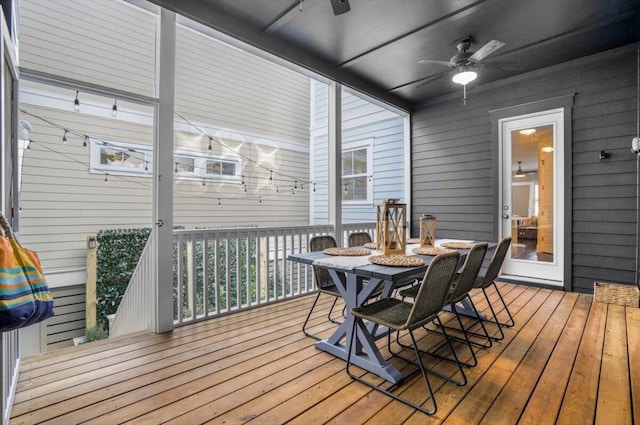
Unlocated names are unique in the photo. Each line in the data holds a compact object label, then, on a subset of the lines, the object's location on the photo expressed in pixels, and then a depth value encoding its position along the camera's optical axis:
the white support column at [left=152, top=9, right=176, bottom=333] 2.81
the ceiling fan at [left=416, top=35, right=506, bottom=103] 3.35
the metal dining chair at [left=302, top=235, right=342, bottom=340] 2.87
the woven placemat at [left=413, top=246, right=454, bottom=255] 2.74
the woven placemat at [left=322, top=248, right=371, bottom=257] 2.65
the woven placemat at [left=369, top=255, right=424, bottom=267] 2.21
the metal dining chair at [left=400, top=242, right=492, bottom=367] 2.32
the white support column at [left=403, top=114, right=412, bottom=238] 5.91
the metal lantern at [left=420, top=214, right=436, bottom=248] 3.09
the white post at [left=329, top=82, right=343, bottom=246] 4.36
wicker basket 3.64
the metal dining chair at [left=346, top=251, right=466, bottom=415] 1.85
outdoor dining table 2.11
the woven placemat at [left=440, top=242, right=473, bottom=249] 3.01
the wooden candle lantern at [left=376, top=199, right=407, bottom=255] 2.63
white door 4.44
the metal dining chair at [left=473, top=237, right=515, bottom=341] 2.76
